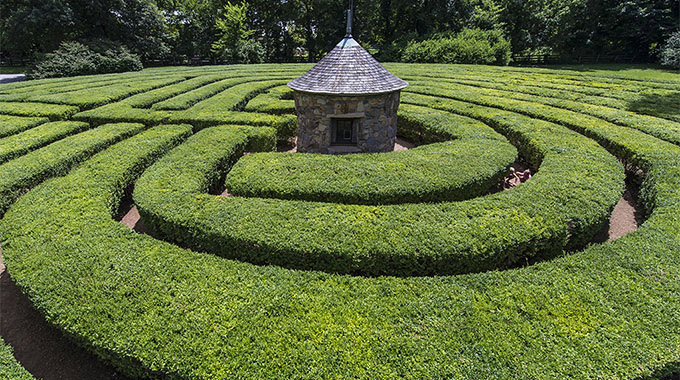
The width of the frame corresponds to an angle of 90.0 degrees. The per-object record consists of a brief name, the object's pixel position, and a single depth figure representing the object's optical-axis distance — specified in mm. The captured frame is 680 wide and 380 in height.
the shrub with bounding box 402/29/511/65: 31281
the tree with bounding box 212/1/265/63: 35219
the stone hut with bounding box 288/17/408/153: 11516
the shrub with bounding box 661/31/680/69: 29438
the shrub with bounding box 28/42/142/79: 26250
